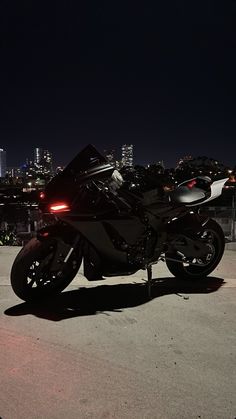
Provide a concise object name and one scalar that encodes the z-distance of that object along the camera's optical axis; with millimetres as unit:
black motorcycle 4297
